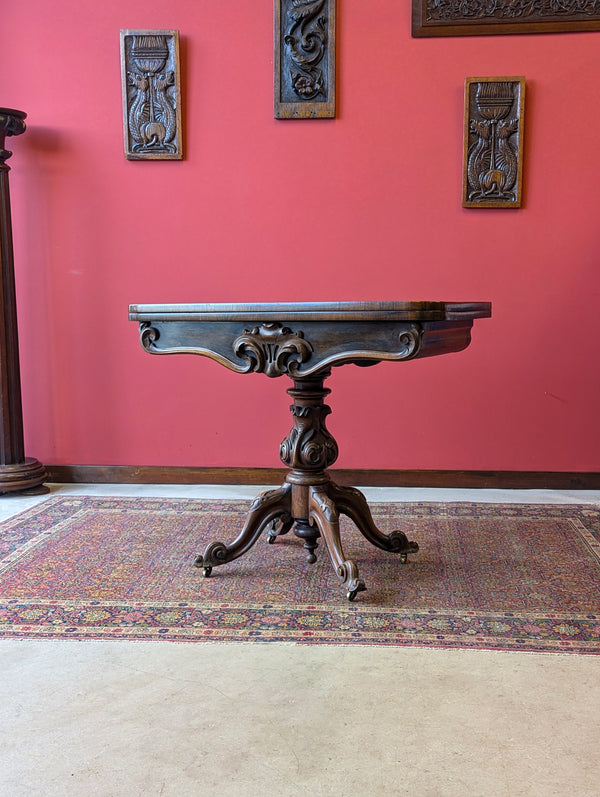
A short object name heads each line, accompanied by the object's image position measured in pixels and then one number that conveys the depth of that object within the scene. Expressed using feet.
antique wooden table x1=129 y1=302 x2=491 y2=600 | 7.14
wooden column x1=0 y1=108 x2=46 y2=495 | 12.37
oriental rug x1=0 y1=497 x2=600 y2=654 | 7.30
